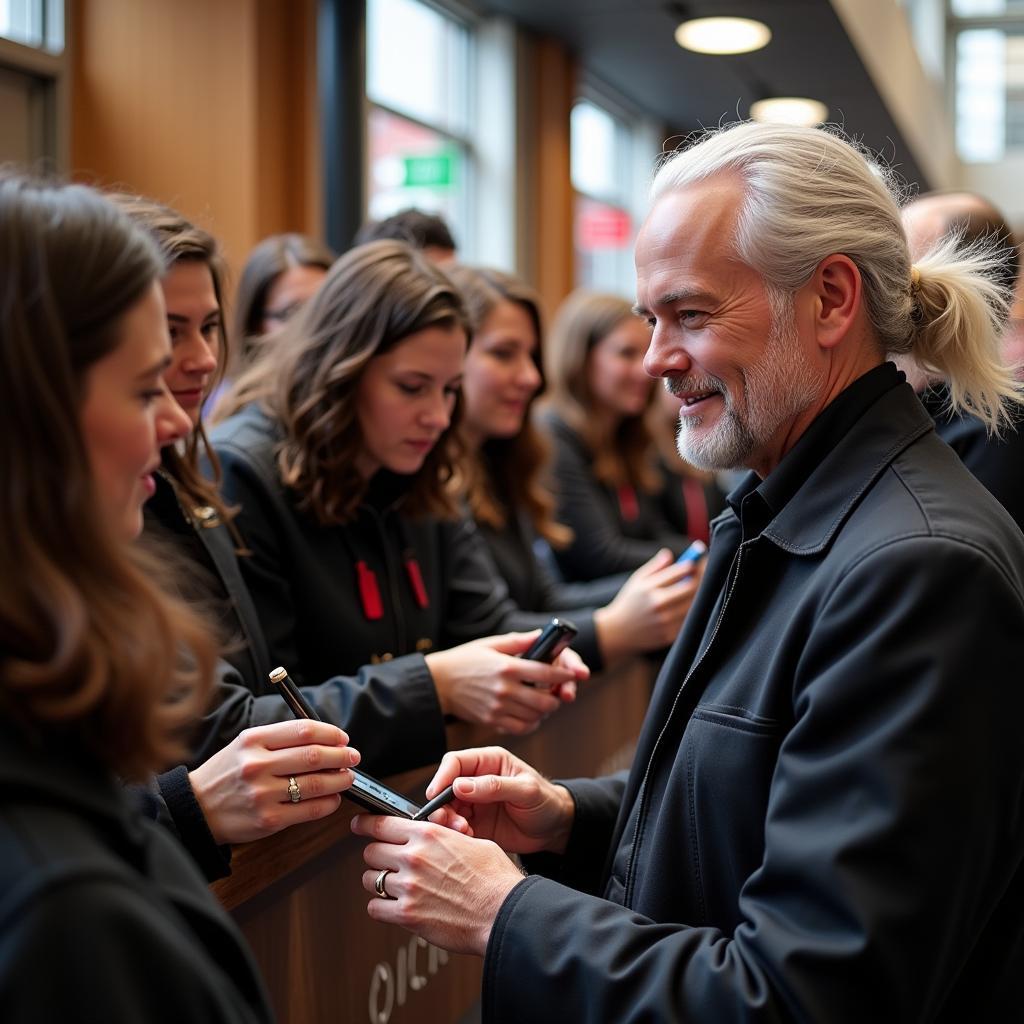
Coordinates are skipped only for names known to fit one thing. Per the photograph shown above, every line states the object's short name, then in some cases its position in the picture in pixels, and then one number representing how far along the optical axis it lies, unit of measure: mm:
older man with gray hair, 1243
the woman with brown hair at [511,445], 3439
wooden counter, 1694
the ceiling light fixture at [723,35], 6886
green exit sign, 6617
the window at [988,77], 15055
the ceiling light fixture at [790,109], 8625
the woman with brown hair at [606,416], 4453
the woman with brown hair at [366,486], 2211
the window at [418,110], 6387
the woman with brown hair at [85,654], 817
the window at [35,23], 4312
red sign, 9219
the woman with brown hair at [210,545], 1959
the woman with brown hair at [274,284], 3510
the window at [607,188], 9188
